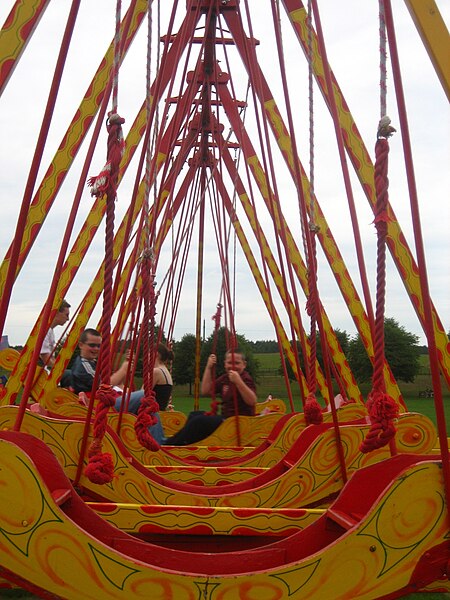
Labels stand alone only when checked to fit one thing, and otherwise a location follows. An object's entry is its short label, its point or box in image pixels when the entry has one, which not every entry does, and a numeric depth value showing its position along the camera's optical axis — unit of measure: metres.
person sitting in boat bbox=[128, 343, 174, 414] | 6.19
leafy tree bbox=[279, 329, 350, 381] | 36.62
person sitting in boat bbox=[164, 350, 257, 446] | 5.90
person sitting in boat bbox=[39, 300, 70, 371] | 6.40
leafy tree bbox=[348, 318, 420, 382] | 34.44
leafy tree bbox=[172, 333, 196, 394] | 33.75
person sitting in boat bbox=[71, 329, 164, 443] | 5.96
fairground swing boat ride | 1.80
